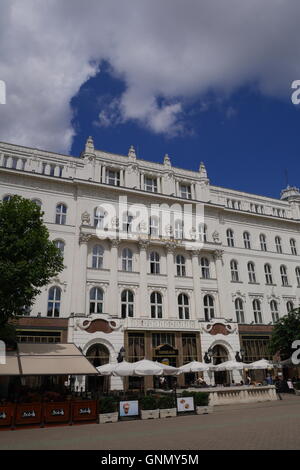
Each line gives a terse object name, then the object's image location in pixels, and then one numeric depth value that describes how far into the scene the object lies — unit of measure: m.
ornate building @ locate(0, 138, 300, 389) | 31.45
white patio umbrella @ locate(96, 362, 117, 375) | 23.86
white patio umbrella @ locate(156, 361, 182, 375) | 23.74
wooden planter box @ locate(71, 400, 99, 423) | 17.97
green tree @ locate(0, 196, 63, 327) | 20.49
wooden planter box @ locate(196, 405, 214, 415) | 20.73
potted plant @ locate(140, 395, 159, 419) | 19.60
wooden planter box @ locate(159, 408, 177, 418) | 19.98
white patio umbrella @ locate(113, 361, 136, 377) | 23.08
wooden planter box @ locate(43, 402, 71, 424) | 17.44
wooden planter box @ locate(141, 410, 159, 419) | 19.53
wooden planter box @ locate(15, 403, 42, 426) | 16.77
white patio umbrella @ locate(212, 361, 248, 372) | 28.84
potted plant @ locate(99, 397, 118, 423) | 18.42
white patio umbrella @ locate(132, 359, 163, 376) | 22.73
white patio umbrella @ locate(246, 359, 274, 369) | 29.60
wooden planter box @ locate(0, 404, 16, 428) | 16.40
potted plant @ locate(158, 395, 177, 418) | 20.03
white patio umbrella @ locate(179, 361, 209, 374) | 26.77
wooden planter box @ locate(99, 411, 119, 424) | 18.34
